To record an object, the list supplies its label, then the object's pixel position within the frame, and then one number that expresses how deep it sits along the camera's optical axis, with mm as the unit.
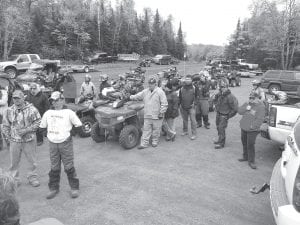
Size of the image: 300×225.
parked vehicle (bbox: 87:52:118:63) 42494
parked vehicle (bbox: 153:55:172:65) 50875
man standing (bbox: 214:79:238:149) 6980
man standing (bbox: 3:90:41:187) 5074
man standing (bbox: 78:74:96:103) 9273
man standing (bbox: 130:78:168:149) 7188
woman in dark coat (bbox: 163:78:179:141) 7887
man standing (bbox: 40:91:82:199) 4785
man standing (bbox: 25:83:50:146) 7421
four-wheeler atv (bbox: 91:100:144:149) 7090
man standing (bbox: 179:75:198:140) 8195
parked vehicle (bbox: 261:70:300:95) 20047
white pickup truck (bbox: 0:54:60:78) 22094
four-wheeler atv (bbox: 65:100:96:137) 8180
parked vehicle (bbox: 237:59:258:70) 38503
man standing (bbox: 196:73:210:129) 9117
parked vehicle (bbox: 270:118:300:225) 2820
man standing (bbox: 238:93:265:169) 5912
